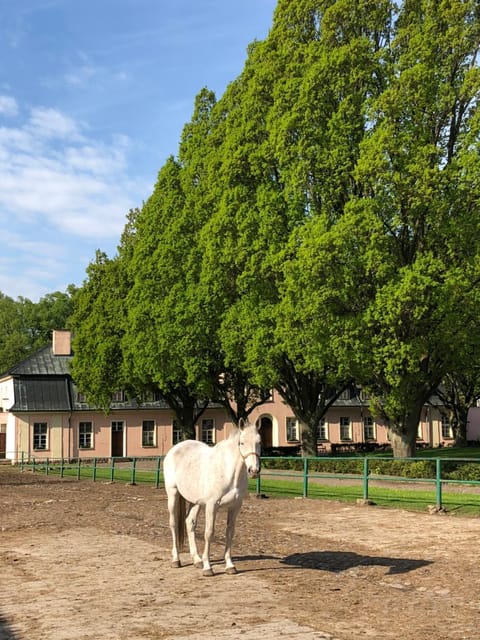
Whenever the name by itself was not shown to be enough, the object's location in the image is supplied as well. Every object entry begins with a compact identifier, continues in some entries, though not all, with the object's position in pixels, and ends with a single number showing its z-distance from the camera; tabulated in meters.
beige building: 55.88
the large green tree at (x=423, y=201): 25.48
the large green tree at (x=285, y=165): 28.38
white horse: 10.33
